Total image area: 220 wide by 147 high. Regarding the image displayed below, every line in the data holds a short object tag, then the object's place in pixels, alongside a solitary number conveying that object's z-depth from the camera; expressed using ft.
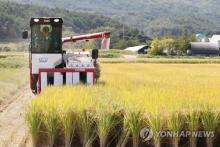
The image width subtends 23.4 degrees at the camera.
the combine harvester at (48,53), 58.08
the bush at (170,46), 337.52
